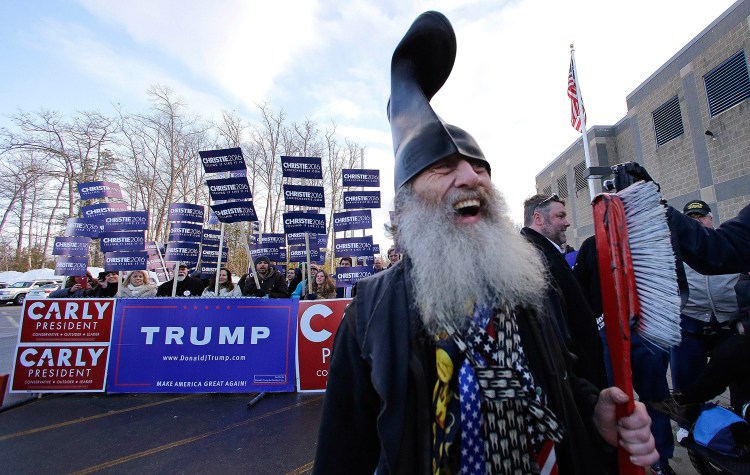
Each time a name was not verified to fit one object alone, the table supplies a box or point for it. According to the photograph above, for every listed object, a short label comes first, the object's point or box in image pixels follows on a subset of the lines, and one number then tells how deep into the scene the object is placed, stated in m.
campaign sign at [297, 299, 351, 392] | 5.35
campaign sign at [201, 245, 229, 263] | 11.91
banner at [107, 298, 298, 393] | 5.29
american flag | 9.13
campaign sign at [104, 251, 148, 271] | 6.62
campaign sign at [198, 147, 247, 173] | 6.91
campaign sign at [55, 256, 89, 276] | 6.88
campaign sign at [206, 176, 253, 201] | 6.77
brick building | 10.62
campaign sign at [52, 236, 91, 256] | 6.94
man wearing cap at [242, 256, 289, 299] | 7.18
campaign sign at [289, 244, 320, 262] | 9.81
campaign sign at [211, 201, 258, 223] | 6.89
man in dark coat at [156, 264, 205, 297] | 7.60
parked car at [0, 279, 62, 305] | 21.33
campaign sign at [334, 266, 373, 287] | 7.04
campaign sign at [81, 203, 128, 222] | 7.44
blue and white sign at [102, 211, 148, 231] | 6.91
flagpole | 9.04
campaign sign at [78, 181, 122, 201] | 7.25
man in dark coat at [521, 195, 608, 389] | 1.56
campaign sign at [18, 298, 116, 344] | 5.41
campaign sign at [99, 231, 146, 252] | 6.76
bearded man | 1.02
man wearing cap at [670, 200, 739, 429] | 3.05
